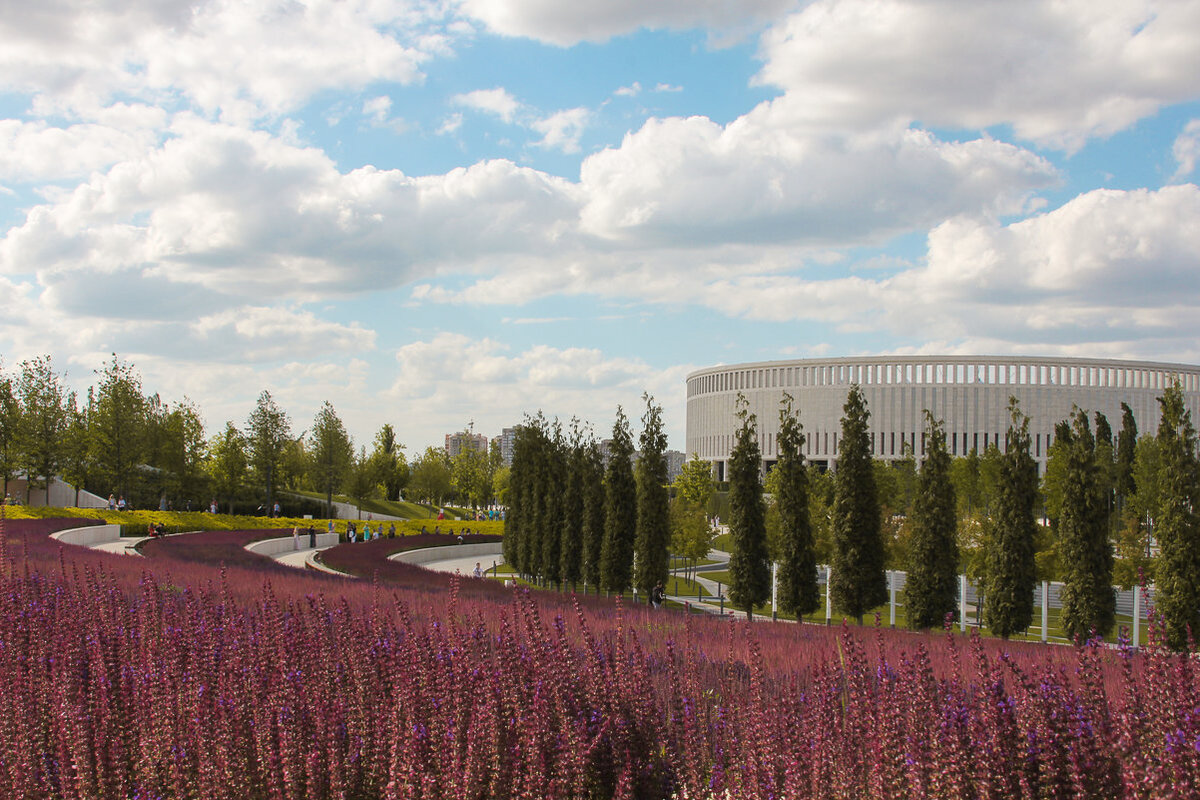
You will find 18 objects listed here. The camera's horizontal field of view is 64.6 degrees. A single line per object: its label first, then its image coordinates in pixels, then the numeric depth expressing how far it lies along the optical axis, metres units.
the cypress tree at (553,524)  32.38
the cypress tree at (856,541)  23.53
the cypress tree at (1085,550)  20.77
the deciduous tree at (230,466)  61.47
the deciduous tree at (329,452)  66.12
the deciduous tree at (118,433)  52.34
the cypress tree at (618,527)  27.47
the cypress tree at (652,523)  26.50
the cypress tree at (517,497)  36.22
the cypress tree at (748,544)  24.77
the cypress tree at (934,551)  22.75
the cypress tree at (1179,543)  20.08
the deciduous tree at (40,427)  50.06
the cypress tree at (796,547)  24.28
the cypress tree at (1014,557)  21.66
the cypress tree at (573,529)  30.84
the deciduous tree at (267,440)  62.19
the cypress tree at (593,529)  29.00
